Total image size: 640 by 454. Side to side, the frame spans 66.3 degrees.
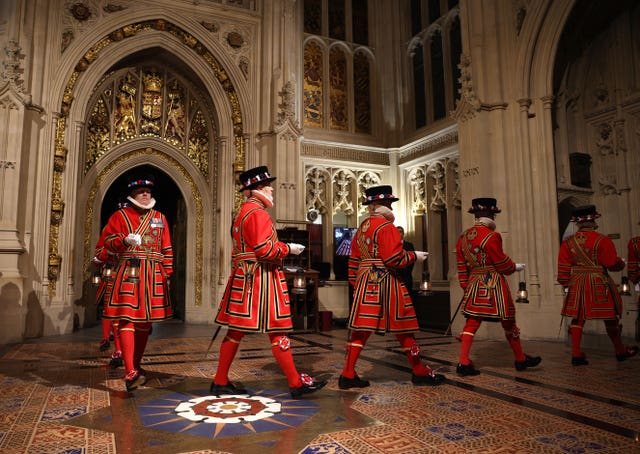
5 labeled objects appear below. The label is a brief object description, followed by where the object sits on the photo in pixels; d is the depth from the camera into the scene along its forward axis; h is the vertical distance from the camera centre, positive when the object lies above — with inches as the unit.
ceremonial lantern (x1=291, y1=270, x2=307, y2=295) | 165.1 -0.8
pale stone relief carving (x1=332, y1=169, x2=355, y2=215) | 438.3 +79.5
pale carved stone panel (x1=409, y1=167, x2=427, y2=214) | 431.2 +80.0
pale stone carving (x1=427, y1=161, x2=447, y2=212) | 410.9 +78.8
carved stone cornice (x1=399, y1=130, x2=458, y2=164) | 401.3 +115.4
